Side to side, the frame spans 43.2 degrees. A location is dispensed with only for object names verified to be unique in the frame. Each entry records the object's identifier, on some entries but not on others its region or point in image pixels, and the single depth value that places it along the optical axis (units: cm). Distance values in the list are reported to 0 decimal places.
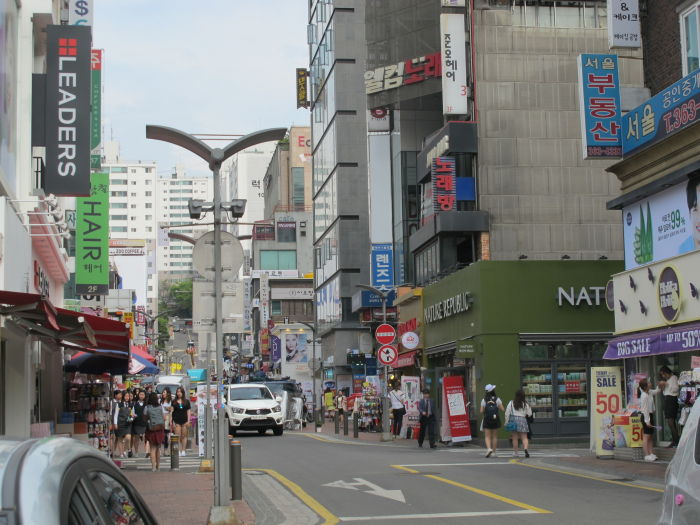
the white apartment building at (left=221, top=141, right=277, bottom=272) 15938
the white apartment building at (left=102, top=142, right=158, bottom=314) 18212
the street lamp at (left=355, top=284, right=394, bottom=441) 2888
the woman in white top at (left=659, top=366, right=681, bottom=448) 1834
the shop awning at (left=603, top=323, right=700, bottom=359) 1769
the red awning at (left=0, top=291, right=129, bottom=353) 1119
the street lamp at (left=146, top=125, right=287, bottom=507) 1165
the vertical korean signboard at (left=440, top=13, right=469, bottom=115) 3072
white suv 3123
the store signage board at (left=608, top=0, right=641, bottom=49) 2262
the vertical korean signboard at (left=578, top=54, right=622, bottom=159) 2192
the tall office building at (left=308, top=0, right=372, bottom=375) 5869
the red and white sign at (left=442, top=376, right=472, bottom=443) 2675
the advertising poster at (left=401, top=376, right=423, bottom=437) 3120
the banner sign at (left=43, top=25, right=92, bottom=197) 1659
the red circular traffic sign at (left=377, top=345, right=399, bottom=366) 2971
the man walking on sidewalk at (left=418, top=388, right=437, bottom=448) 2589
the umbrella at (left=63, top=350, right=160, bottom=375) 2203
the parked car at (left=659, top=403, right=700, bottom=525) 582
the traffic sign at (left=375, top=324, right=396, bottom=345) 3041
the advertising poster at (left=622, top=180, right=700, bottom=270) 1895
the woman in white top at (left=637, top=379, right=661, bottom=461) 1894
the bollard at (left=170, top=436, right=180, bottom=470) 1975
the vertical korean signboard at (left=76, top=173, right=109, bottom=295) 2986
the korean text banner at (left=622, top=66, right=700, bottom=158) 1841
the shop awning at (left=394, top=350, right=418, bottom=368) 3584
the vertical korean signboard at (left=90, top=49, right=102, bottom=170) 2523
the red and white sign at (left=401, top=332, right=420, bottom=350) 3383
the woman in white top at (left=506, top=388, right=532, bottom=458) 2133
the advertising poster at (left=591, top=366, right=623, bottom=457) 2059
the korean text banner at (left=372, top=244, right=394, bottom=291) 4588
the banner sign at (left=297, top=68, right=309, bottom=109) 8075
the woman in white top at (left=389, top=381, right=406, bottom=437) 3088
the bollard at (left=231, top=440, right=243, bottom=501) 1315
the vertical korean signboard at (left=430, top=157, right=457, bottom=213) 3045
